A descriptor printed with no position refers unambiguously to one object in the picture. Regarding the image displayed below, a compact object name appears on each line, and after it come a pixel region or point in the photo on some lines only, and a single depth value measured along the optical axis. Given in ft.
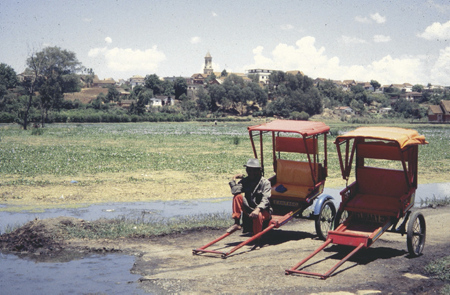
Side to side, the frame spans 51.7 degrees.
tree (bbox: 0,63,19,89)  400.26
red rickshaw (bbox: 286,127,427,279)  29.45
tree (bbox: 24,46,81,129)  358.06
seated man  31.17
